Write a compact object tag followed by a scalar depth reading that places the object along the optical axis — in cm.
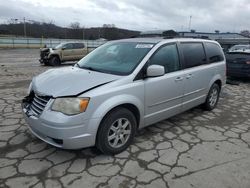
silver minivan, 288
